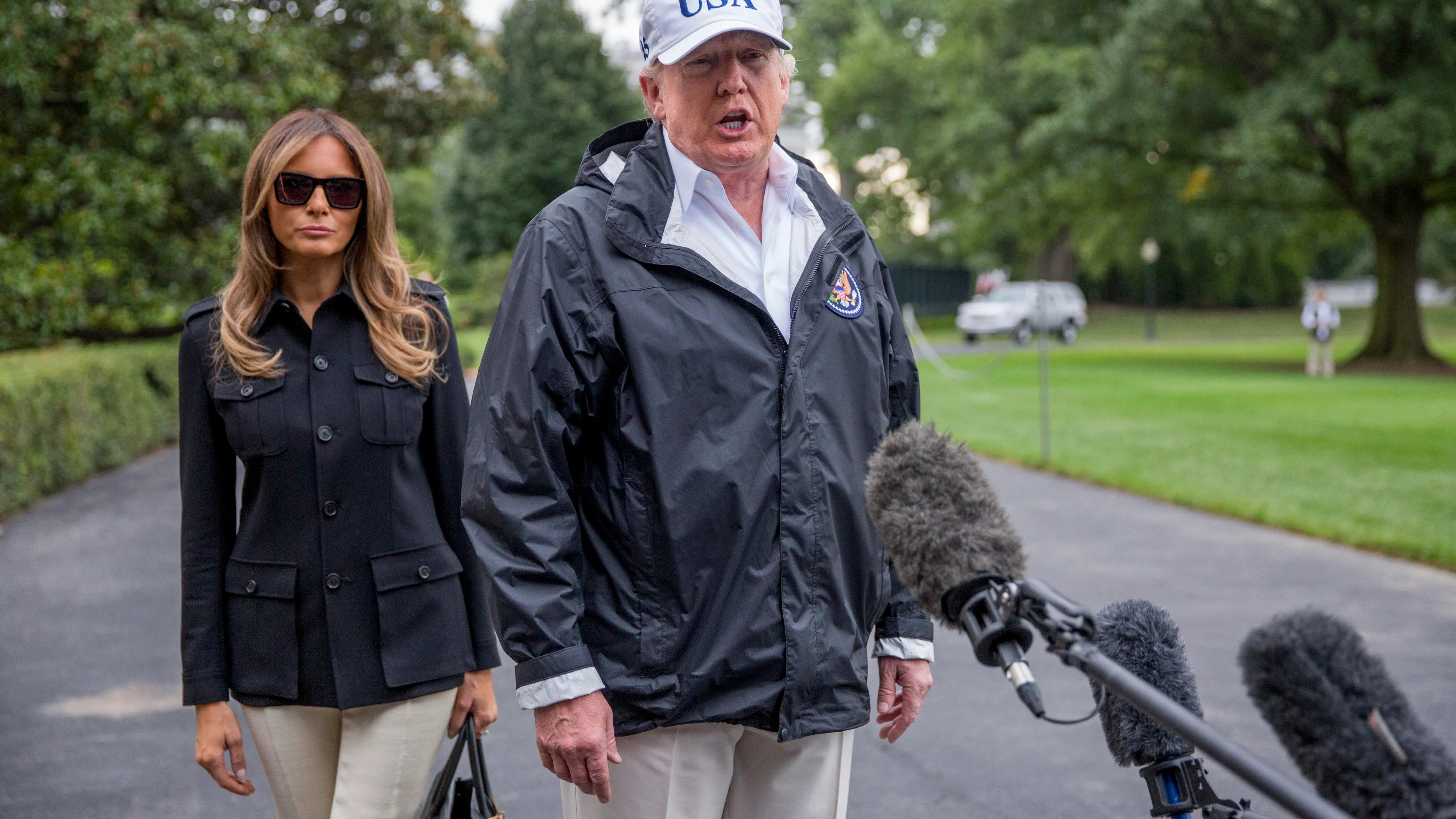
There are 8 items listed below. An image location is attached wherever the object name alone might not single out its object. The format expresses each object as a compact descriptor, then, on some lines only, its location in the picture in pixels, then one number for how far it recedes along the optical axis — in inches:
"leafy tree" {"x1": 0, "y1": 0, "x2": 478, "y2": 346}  571.2
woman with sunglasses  108.1
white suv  1584.6
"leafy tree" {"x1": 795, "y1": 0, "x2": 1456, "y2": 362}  957.2
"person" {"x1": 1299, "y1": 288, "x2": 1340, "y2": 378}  1037.8
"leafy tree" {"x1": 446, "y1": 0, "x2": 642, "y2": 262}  1987.0
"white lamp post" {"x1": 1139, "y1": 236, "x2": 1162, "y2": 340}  1781.5
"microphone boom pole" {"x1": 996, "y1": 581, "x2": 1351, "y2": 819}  48.3
